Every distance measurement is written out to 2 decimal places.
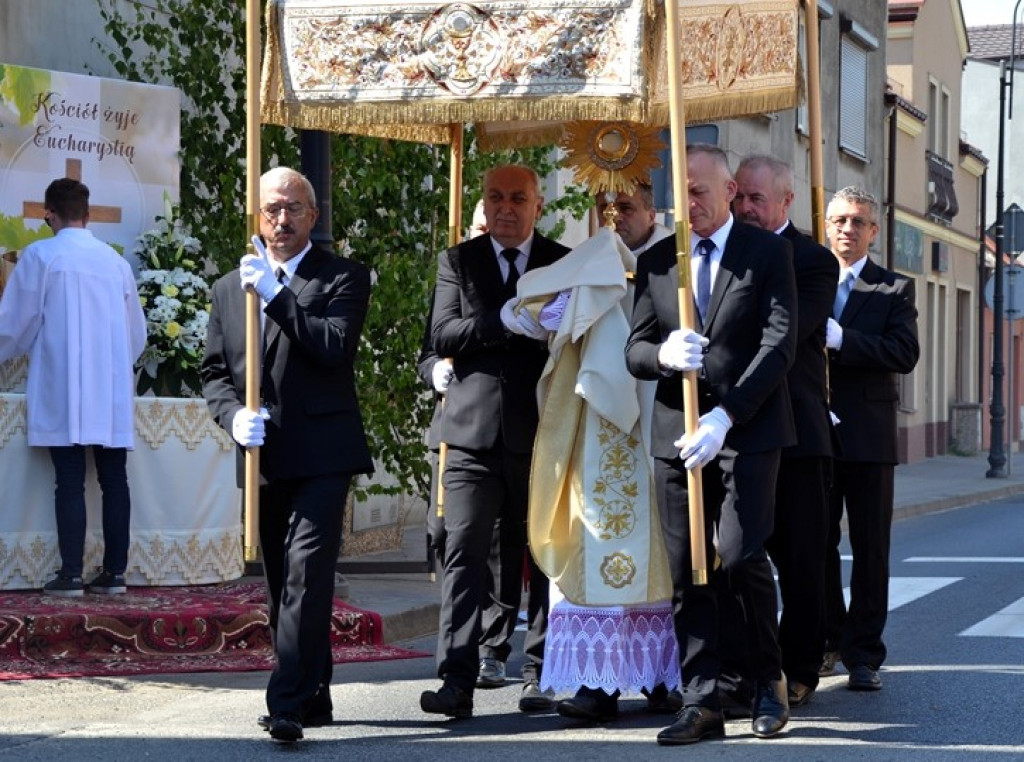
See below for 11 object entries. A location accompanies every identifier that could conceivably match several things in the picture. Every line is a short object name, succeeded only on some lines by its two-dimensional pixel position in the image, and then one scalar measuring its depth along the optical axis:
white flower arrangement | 21.66
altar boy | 19.62
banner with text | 22.16
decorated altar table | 19.73
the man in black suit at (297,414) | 14.17
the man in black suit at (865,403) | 17.03
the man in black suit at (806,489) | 15.33
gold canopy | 14.57
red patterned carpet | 17.89
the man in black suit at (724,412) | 14.10
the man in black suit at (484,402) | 15.20
